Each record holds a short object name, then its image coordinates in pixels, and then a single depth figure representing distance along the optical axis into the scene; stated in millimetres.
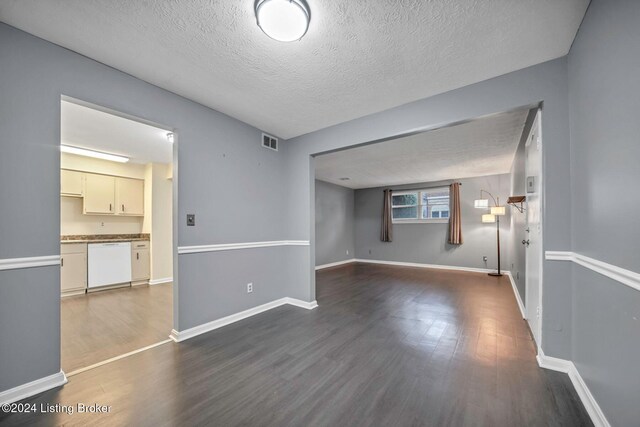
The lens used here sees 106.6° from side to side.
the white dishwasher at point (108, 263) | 4285
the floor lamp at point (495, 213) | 5227
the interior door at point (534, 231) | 2143
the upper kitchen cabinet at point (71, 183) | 4188
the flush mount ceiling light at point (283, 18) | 1371
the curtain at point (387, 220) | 7449
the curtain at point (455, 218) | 6359
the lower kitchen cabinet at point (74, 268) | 3996
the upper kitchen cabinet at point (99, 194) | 4422
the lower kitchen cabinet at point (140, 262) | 4789
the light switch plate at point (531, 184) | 2428
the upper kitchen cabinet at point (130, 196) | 4812
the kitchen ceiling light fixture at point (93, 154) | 3933
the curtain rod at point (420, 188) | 6645
